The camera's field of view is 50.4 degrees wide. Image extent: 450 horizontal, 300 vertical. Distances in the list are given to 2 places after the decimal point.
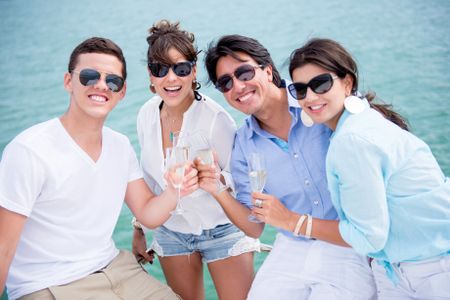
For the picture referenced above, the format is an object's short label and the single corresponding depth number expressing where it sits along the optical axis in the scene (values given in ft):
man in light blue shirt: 9.54
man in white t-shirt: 8.57
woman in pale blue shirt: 7.77
